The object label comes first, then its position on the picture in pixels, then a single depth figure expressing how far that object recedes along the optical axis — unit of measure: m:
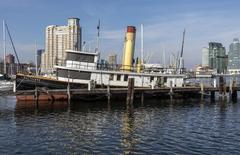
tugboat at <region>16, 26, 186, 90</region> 49.16
